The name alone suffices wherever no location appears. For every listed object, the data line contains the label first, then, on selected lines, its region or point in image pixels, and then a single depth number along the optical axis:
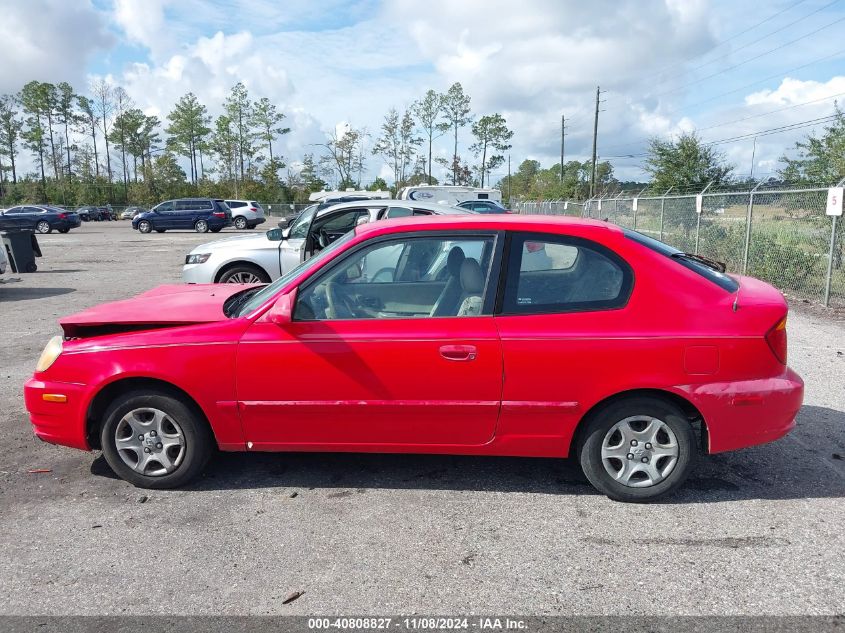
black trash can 15.50
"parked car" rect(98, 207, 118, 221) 58.31
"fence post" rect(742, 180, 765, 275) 12.01
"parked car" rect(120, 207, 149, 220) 60.16
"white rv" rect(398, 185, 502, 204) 28.05
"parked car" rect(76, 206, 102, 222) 56.30
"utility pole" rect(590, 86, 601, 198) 48.69
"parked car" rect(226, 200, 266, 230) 41.38
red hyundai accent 3.72
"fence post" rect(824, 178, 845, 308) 9.80
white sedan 9.20
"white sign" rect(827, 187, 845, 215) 9.79
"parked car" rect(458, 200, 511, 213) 26.62
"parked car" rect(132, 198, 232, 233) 36.00
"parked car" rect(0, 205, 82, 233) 35.19
